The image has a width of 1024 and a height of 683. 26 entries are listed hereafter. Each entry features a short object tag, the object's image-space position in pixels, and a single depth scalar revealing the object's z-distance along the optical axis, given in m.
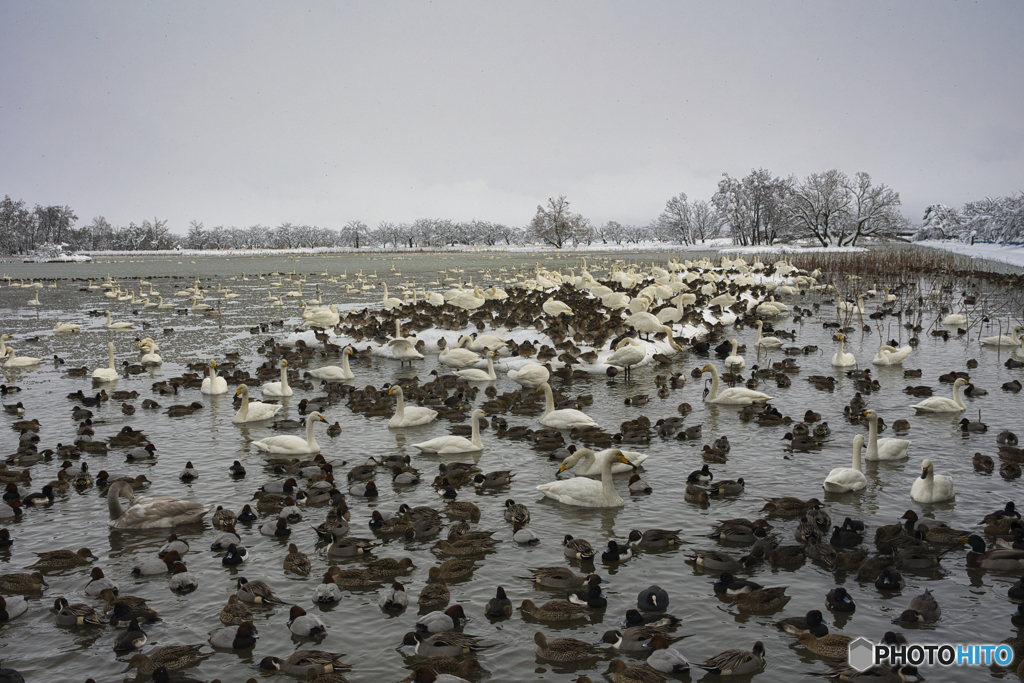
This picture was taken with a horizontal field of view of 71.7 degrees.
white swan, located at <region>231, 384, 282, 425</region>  13.84
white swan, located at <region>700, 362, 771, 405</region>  14.20
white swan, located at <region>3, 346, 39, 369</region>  19.81
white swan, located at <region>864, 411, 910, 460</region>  10.75
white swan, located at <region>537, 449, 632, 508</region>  9.30
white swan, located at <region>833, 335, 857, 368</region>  17.69
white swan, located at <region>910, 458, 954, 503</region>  9.08
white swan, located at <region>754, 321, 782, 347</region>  20.41
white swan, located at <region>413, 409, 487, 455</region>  11.72
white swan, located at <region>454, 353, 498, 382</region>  17.22
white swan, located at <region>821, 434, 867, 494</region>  9.48
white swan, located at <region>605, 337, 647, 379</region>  17.14
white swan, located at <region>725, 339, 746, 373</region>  17.86
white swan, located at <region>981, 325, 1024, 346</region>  19.39
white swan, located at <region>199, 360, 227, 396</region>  15.98
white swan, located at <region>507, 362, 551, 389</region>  16.42
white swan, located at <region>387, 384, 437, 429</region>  13.20
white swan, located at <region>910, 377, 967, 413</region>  13.12
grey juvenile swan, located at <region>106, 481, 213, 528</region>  8.93
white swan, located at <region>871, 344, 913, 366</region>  17.83
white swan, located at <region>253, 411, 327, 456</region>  11.84
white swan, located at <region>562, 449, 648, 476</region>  10.34
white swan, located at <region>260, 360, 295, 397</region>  15.84
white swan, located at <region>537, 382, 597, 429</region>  12.70
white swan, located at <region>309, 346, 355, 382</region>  17.48
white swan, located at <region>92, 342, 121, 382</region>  17.89
